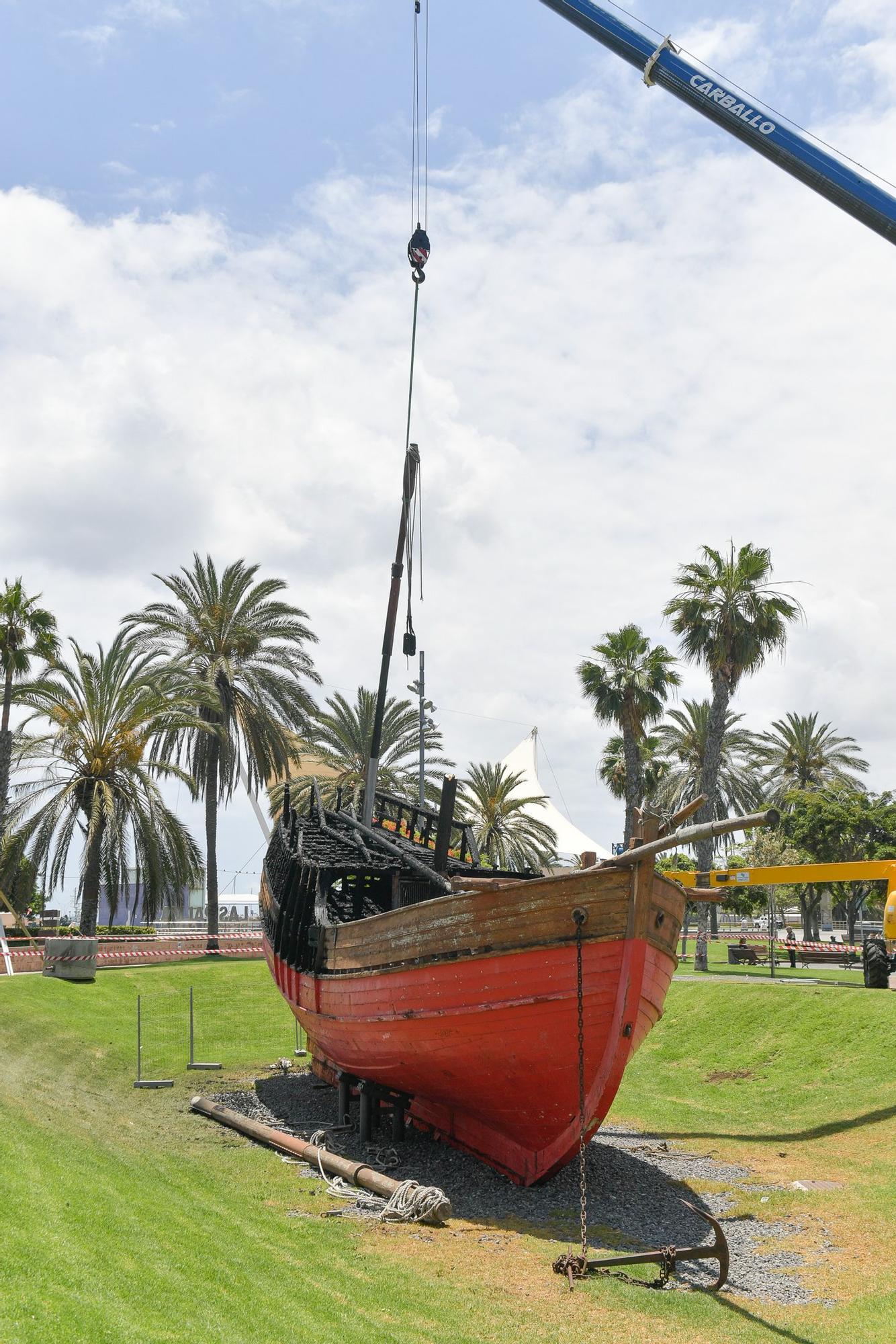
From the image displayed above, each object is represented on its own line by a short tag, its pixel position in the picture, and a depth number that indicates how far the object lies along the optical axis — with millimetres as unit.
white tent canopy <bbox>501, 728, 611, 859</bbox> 60031
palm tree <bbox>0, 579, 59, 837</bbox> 32562
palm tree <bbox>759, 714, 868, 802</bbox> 54781
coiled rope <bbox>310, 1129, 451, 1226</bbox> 10047
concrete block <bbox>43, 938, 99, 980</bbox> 26109
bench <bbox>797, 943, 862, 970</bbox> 32031
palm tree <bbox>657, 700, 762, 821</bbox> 47906
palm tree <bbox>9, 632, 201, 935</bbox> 31328
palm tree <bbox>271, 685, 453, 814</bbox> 41156
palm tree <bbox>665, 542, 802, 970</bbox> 33812
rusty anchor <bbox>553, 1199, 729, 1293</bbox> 8562
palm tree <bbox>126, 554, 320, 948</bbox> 36906
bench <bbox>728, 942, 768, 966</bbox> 32562
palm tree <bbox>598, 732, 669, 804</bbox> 49344
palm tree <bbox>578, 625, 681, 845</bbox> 39031
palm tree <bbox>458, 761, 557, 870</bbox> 46219
